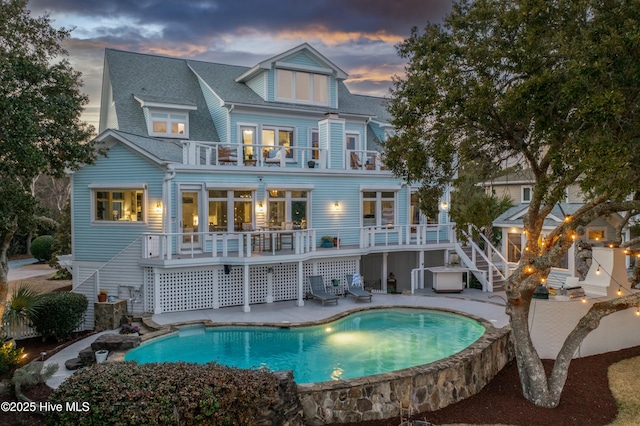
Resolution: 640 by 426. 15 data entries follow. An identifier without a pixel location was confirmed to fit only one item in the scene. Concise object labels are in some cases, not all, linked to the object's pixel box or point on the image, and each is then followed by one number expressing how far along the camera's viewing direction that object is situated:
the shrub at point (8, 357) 10.20
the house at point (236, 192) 15.98
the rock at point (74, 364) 10.62
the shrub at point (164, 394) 6.48
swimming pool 10.85
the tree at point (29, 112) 10.05
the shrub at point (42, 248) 30.06
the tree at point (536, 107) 6.99
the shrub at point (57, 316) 13.16
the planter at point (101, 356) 10.77
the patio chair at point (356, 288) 17.02
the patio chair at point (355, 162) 20.78
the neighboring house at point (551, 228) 19.26
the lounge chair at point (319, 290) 16.52
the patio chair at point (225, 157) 17.52
